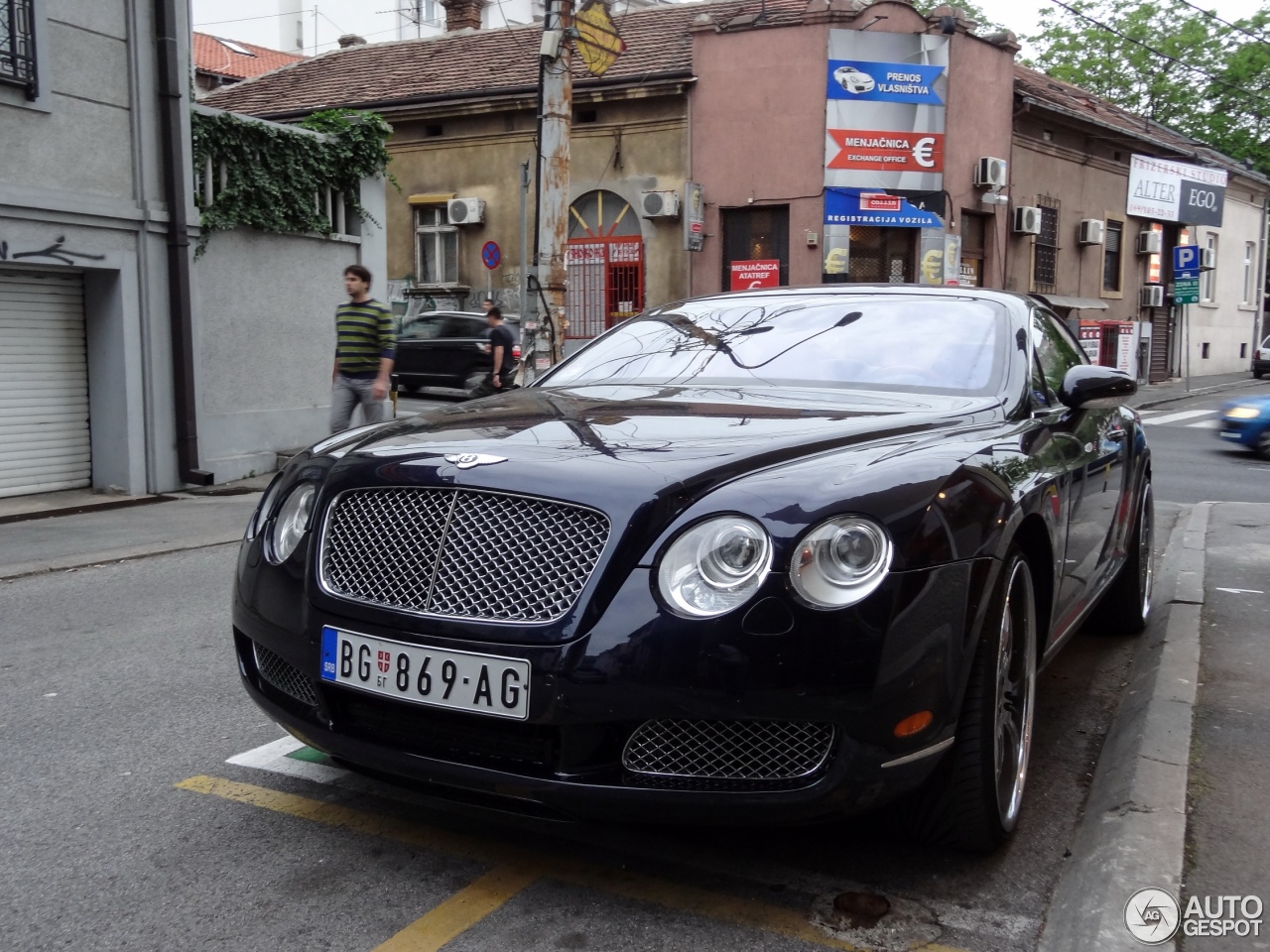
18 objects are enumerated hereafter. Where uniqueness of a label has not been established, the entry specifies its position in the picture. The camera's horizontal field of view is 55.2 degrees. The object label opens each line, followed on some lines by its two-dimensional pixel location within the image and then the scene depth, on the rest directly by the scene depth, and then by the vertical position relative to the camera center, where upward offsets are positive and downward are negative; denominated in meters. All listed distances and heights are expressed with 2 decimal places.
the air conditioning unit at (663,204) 22.69 +2.37
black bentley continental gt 2.54 -0.61
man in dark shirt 16.30 -0.25
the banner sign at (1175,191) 29.39 +3.65
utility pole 11.84 +1.85
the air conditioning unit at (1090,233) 27.23 +2.29
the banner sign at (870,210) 22.06 +2.25
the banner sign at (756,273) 22.69 +1.12
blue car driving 15.17 -1.09
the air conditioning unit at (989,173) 23.08 +3.08
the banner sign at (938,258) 22.59 +1.43
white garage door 10.12 -0.50
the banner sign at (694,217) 22.44 +2.11
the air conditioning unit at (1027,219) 24.61 +2.34
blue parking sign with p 28.30 +1.77
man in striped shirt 9.48 -0.15
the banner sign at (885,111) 21.86 +4.04
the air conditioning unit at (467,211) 24.52 +2.40
